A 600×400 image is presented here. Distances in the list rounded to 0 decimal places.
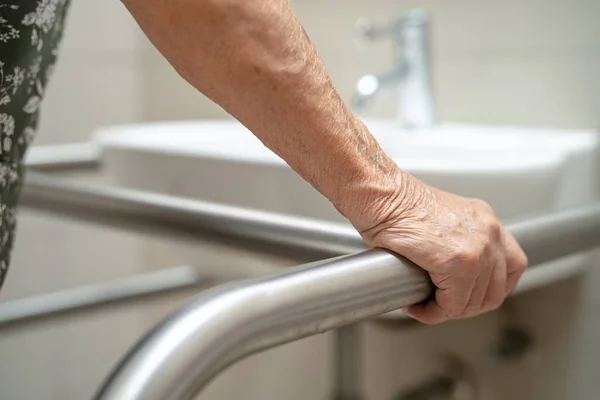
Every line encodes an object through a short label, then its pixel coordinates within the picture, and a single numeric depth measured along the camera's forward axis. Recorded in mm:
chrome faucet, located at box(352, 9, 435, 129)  970
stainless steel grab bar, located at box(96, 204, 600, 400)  270
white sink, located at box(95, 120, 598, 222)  667
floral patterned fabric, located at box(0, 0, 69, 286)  422
